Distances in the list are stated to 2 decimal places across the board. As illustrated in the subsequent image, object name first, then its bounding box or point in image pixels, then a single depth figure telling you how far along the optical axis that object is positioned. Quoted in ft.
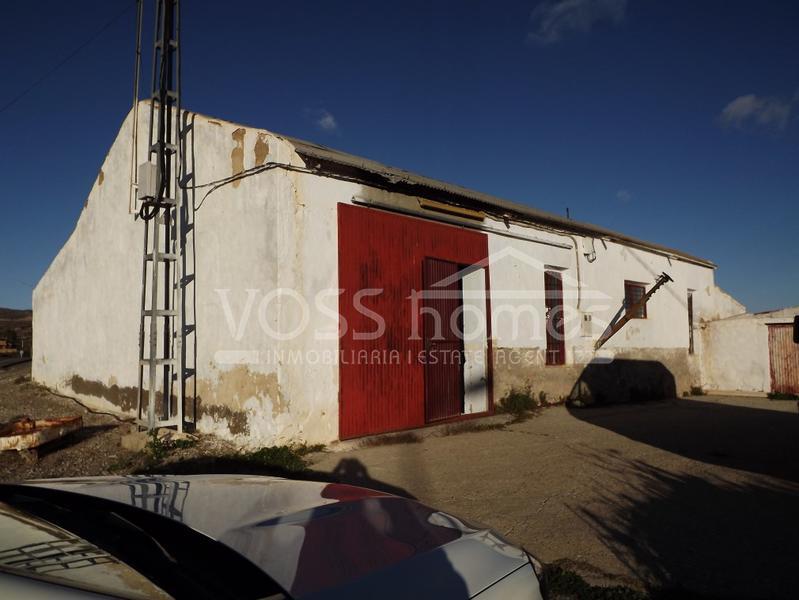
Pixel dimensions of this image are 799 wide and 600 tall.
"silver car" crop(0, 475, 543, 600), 3.91
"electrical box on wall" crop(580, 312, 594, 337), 41.68
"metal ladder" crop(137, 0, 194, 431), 25.50
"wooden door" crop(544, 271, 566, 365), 39.09
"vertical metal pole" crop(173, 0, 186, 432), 26.58
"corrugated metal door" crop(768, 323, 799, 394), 51.70
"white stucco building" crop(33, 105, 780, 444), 23.91
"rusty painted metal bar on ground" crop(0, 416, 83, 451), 21.43
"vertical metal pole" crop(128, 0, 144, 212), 27.35
